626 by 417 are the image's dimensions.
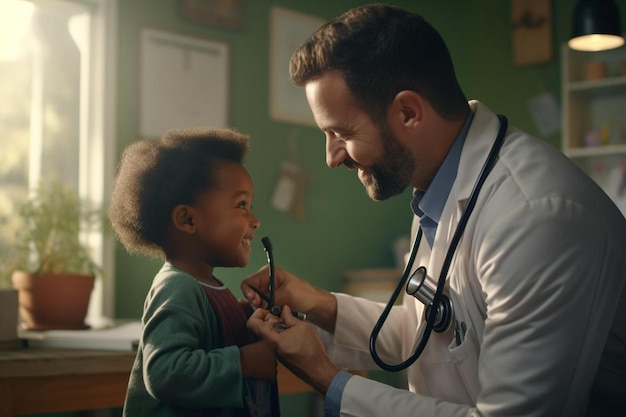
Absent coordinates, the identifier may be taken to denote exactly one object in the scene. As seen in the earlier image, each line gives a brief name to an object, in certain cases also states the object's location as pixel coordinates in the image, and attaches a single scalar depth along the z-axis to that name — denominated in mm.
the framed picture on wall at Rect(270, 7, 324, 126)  3691
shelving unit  4094
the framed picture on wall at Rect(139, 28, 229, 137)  3166
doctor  1205
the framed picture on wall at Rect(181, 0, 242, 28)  3338
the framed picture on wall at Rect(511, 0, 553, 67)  4480
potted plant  2174
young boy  1201
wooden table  1657
